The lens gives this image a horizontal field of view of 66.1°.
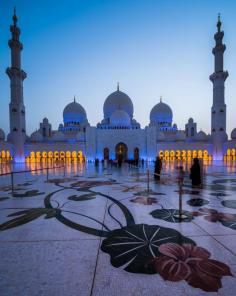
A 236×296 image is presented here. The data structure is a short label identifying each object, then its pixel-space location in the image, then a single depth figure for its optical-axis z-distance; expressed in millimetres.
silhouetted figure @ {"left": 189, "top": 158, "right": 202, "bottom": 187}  6410
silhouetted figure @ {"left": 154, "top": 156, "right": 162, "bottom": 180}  8292
